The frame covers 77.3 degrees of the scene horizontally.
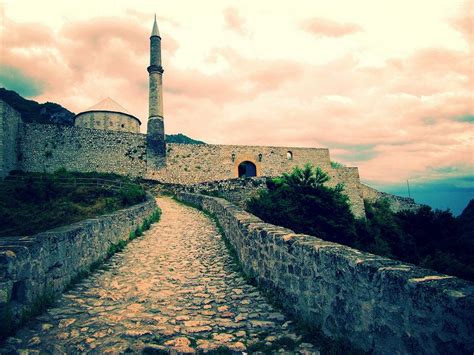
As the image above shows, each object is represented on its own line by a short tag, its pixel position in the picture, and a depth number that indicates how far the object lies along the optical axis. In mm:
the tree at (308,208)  13141
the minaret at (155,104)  29203
